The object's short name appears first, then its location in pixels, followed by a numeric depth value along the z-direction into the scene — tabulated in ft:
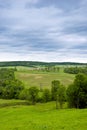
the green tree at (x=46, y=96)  428.11
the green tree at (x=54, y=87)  422.41
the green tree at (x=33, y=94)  416.63
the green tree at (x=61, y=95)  311.19
